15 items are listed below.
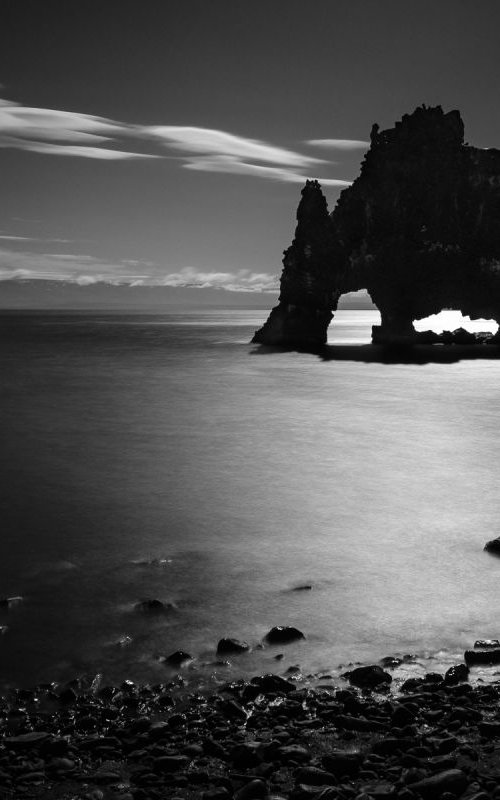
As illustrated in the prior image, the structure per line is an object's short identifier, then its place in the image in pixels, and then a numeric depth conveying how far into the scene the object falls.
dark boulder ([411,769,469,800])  8.58
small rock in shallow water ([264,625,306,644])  13.70
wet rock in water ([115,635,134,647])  13.64
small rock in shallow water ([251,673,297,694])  11.49
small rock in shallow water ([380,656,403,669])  12.59
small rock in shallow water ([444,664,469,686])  11.70
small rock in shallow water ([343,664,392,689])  11.73
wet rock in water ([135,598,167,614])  15.26
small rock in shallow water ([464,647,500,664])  12.59
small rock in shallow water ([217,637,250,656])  13.20
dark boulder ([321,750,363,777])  9.14
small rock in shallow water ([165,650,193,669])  12.80
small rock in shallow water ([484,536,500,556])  19.11
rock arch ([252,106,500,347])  100.81
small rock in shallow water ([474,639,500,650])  13.26
